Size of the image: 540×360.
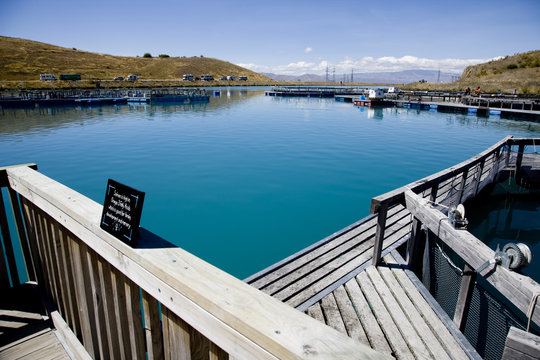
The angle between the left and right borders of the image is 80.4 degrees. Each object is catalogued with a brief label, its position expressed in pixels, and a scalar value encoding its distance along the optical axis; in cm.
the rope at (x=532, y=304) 199
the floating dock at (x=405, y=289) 278
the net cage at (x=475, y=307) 289
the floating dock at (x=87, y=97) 3756
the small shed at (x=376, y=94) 4406
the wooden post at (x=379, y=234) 412
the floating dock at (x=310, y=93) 6344
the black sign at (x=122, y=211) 154
